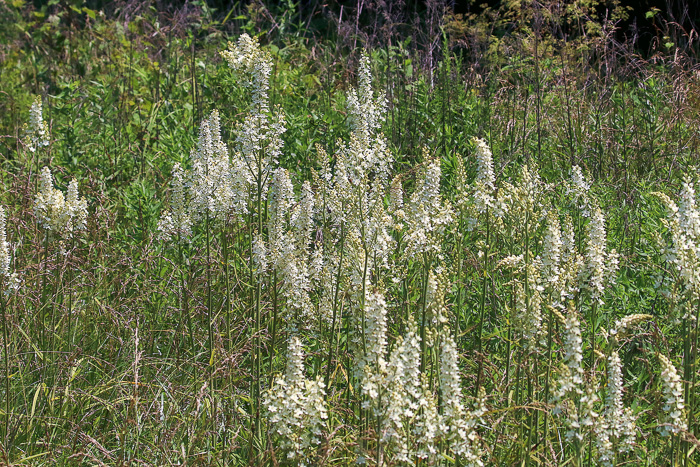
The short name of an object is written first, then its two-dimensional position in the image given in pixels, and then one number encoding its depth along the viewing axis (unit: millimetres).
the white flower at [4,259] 6059
